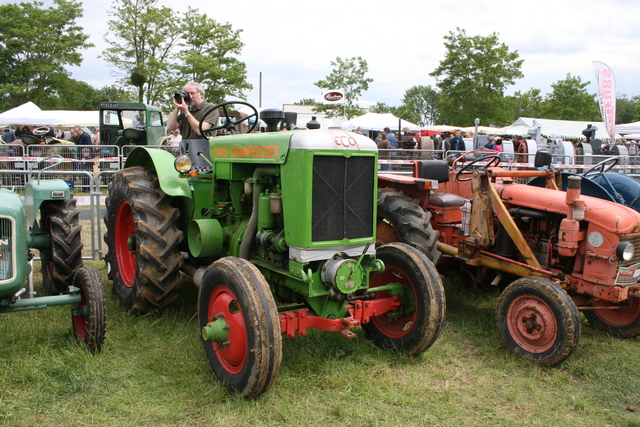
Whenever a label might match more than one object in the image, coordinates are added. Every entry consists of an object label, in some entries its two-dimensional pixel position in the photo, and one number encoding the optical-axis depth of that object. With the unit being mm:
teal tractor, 3207
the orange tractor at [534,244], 3689
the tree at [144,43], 23594
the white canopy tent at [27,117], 19312
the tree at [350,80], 30717
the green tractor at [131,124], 14539
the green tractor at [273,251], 2996
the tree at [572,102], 43844
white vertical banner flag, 15688
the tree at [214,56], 23953
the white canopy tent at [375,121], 25328
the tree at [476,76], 30406
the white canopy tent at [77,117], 22406
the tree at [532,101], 56788
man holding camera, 4762
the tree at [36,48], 26031
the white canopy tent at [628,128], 29891
